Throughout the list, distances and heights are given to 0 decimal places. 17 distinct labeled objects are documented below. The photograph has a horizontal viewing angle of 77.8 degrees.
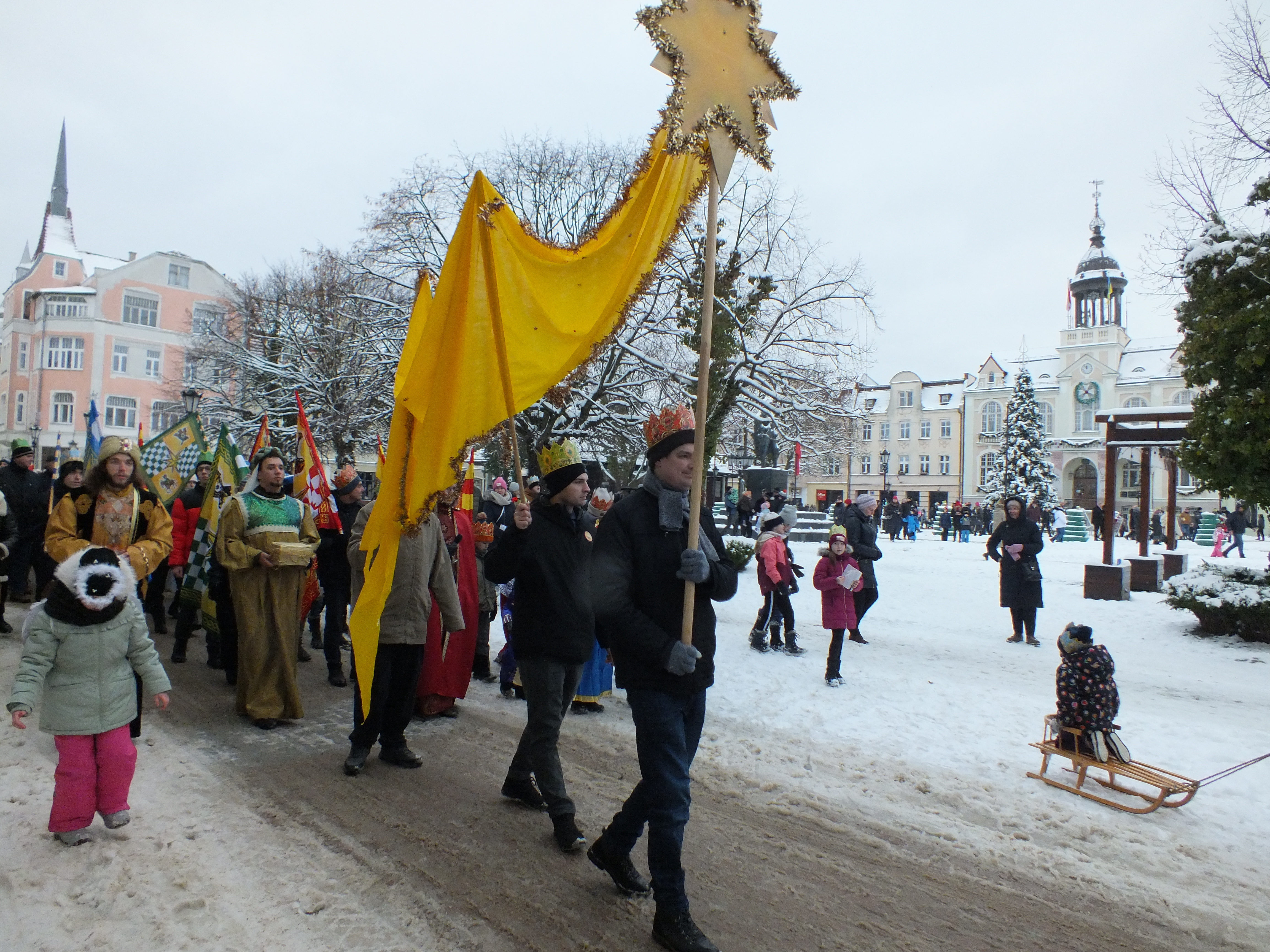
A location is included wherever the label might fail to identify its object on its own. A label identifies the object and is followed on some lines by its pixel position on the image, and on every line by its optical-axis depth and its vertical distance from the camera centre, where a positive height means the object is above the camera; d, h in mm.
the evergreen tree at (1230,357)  10578 +2533
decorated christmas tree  47031 +4657
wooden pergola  13961 +1840
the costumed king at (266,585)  5953 -771
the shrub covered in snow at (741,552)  18031 -938
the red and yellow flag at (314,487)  8062 +11
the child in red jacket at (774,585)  9656 -876
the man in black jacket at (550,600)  4234 -548
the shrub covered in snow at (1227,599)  10508 -839
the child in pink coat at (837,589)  8102 -781
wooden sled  4918 -1581
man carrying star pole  3123 -555
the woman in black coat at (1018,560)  10602 -449
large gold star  3631 +2074
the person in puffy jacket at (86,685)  3838 -1038
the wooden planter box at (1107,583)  14117 -915
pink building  48031 +8518
